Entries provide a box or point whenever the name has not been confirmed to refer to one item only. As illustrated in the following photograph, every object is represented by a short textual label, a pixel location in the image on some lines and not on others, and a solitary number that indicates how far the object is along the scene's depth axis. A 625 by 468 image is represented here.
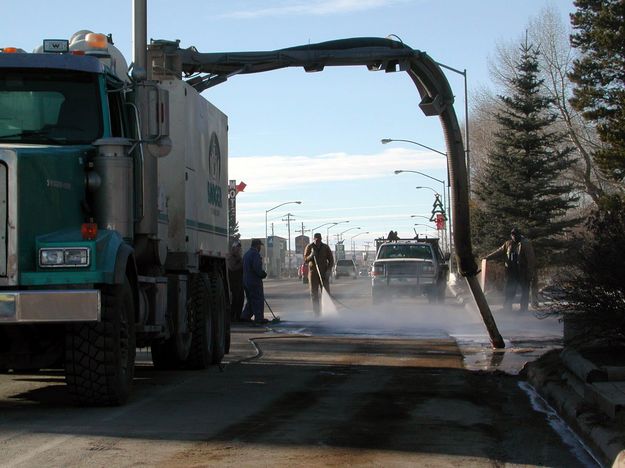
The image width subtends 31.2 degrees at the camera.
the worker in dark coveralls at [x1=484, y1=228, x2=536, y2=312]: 25.89
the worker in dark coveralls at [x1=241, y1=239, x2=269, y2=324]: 23.88
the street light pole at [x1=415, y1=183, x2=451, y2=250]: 75.32
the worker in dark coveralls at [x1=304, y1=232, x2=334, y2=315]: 27.86
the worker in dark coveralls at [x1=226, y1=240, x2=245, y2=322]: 24.81
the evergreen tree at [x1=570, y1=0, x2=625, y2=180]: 44.38
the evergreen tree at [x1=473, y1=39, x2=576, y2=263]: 46.44
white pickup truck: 32.59
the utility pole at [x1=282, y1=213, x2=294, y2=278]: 141.02
